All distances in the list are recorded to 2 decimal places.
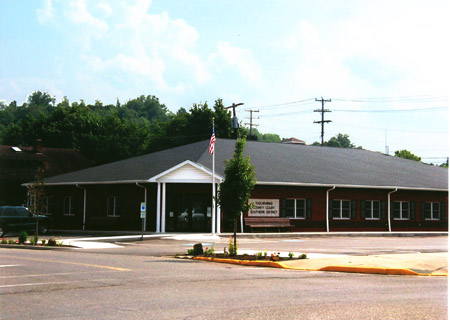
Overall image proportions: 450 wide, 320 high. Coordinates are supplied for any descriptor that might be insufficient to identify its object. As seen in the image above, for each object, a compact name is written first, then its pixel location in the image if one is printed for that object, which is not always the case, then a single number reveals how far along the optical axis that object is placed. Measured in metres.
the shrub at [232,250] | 19.19
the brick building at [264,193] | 35.00
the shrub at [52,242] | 24.35
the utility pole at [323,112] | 76.95
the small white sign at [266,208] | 35.97
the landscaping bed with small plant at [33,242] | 24.39
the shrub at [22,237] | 25.25
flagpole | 31.48
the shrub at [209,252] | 19.33
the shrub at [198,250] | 19.72
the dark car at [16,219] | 32.56
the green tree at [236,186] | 19.84
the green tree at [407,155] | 97.38
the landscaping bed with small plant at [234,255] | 18.06
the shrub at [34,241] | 24.79
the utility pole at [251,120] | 78.09
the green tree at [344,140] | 166.38
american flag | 32.38
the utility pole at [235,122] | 41.67
